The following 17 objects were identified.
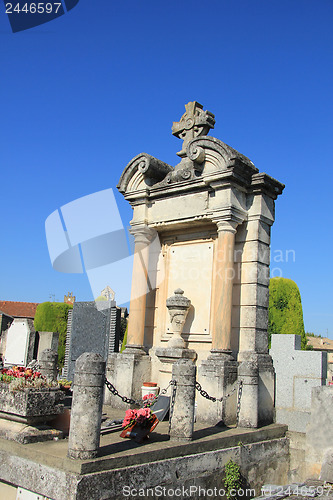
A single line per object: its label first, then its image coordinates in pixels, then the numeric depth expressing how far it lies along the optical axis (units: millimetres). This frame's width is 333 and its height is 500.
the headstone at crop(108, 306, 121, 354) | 11415
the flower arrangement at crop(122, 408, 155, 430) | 5500
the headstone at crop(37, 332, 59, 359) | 13805
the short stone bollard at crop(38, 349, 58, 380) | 7719
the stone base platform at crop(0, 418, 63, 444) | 5113
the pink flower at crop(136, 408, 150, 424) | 5520
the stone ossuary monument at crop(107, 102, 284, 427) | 7551
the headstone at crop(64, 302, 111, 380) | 11758
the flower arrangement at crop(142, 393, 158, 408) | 6496
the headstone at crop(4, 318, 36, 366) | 13969
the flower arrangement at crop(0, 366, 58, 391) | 5606
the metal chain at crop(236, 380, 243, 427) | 6980
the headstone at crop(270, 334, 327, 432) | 7520
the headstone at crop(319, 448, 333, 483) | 5539
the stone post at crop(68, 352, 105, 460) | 4504
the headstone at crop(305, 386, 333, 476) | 6422
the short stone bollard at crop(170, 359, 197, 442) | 5586
